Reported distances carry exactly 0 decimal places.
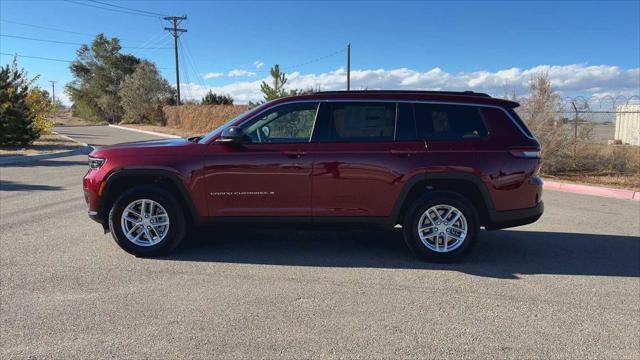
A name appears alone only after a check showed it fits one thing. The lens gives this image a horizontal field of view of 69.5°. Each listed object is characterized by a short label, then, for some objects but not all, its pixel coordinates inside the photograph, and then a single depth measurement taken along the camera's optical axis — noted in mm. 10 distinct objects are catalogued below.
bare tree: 12953
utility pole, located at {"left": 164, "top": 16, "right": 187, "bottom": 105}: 46062
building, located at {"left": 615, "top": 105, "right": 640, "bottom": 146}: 20008
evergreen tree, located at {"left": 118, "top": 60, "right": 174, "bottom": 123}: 51094
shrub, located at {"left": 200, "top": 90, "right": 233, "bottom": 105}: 42281
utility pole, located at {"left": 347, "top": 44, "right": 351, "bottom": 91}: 32438
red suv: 5016
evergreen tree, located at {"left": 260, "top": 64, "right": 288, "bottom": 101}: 25969
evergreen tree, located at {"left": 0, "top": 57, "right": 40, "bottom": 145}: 17578
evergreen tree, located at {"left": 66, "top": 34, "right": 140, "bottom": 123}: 61750
